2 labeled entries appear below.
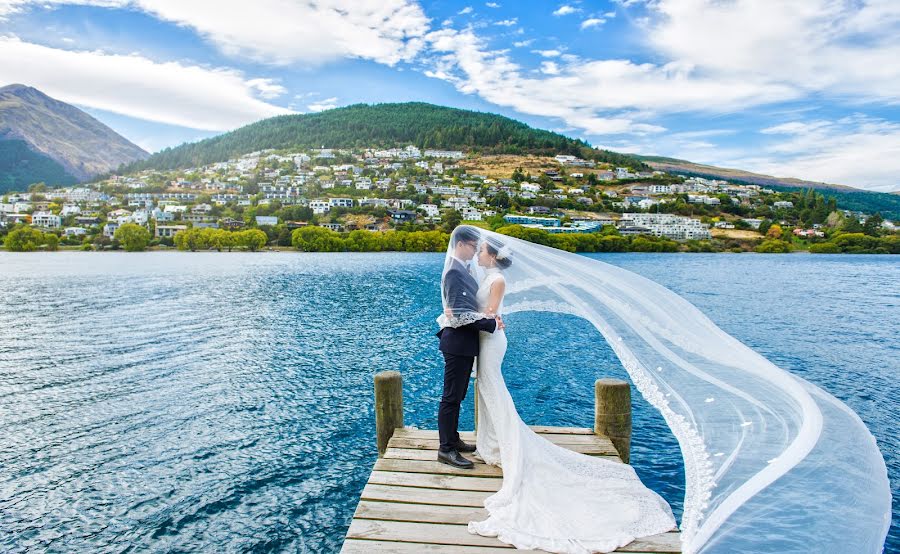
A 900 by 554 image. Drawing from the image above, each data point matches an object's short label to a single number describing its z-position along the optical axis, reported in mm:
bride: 4230
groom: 5293
